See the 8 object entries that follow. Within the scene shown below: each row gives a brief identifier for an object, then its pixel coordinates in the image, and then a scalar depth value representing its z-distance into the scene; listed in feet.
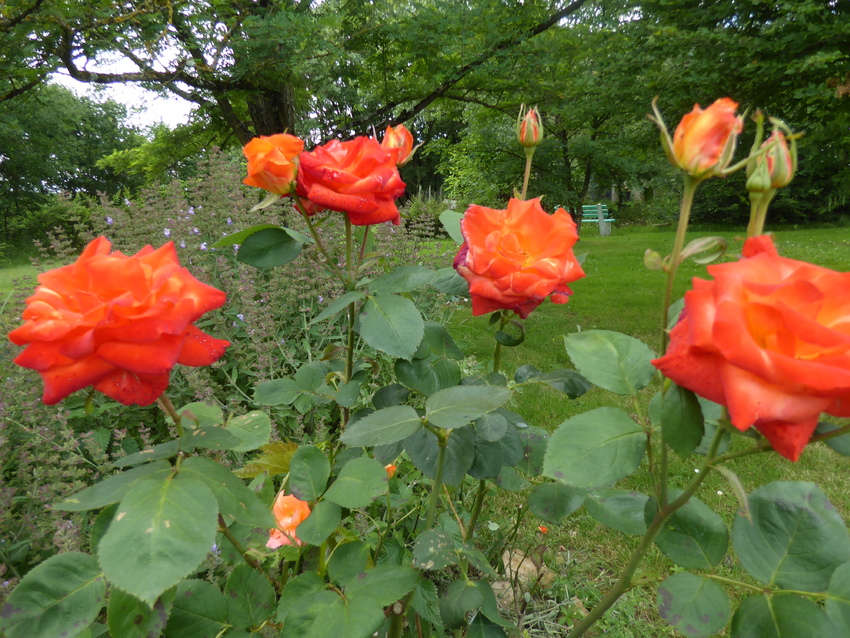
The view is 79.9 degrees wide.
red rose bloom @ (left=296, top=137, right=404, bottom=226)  2.36
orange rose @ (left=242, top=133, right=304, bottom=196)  2.42
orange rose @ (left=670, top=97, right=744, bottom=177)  1.73
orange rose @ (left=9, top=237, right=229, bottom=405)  1.48
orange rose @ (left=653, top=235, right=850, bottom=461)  1.21
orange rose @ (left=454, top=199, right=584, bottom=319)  2.27
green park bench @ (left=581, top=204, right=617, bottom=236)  58.85
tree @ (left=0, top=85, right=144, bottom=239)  54.75
